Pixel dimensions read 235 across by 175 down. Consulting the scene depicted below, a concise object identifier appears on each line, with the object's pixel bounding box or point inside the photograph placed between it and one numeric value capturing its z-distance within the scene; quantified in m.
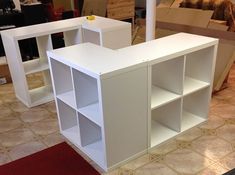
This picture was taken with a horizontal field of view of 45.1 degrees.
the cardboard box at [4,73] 3.72
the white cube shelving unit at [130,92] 1.95
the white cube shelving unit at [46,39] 2.96
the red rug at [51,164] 2.17
